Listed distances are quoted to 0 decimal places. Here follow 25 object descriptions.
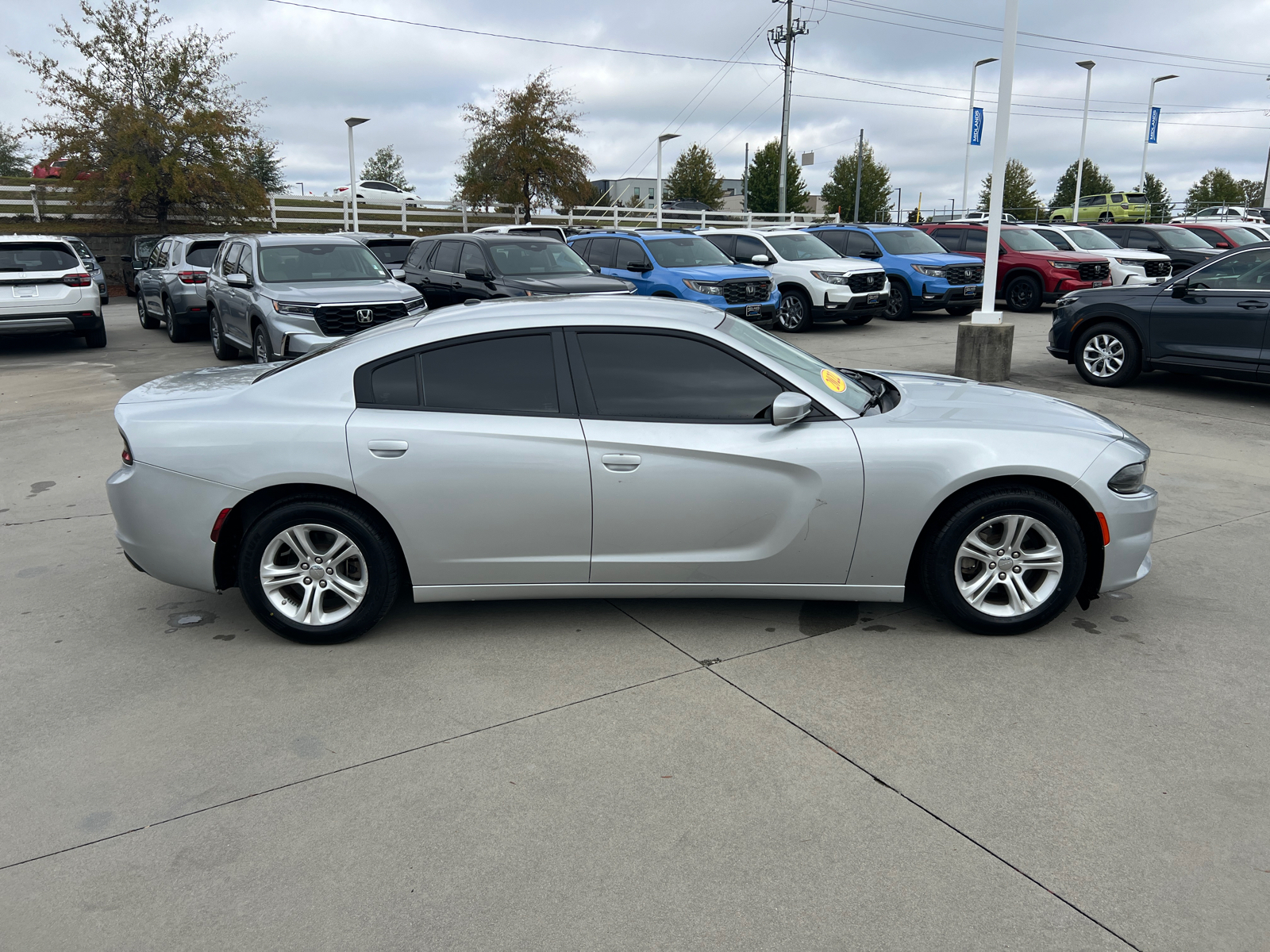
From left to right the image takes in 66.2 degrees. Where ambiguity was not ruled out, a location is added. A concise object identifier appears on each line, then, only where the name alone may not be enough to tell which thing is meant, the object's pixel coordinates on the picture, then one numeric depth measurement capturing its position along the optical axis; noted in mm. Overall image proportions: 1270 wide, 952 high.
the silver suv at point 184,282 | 14961
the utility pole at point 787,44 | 42000
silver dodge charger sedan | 4238
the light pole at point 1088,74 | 36584
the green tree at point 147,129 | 27219
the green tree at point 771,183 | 71062
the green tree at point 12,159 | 61844
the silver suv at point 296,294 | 10484
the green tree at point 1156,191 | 74875
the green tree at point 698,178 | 70812
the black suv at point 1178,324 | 9844
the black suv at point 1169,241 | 21891
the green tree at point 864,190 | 77750
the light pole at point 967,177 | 40047
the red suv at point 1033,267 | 18766
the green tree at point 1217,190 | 81062
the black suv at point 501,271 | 12781
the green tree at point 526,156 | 36250
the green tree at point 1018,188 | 79125
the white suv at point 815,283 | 16578
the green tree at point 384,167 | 84500
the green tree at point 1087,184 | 75750
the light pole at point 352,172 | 32344
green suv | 46562
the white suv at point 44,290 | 13375
